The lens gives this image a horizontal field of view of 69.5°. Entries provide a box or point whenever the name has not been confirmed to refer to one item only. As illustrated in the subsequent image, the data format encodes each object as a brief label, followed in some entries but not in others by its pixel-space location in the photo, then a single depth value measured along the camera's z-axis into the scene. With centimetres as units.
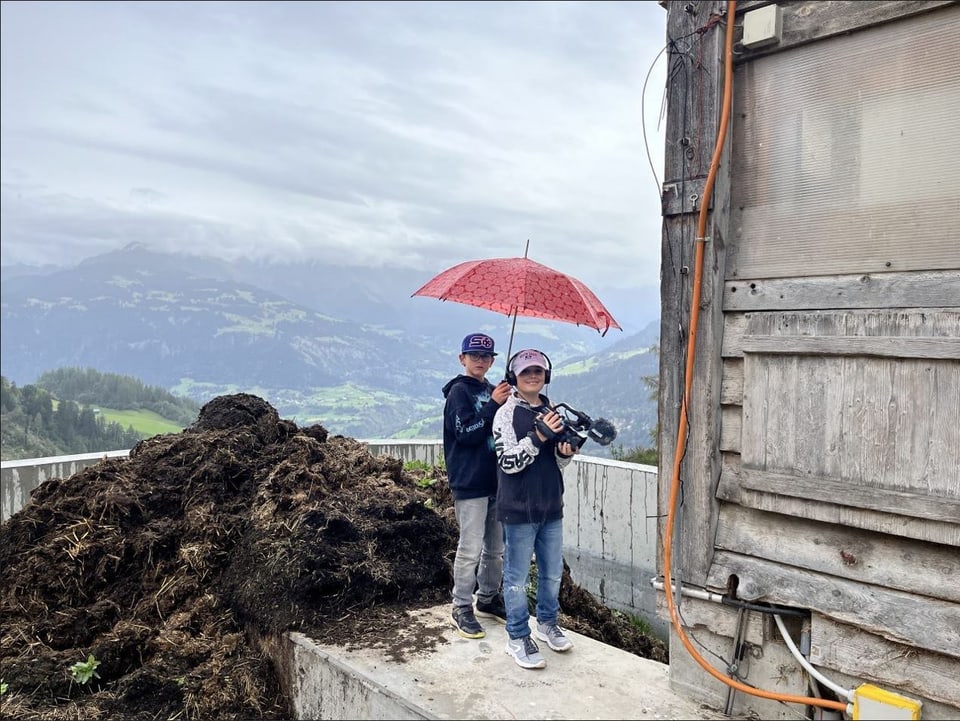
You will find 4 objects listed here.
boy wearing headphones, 392
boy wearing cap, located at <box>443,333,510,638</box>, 429
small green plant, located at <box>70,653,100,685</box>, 448
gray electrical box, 325
